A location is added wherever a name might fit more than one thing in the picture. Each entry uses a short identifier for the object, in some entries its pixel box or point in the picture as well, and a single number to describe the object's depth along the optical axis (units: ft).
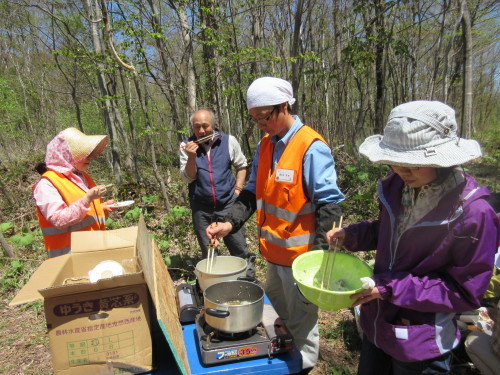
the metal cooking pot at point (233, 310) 4.50
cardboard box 4.27
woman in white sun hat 3.87
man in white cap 6.33
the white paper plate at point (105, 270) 5.35
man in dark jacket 12.21
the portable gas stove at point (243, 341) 4.65
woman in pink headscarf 7.54
